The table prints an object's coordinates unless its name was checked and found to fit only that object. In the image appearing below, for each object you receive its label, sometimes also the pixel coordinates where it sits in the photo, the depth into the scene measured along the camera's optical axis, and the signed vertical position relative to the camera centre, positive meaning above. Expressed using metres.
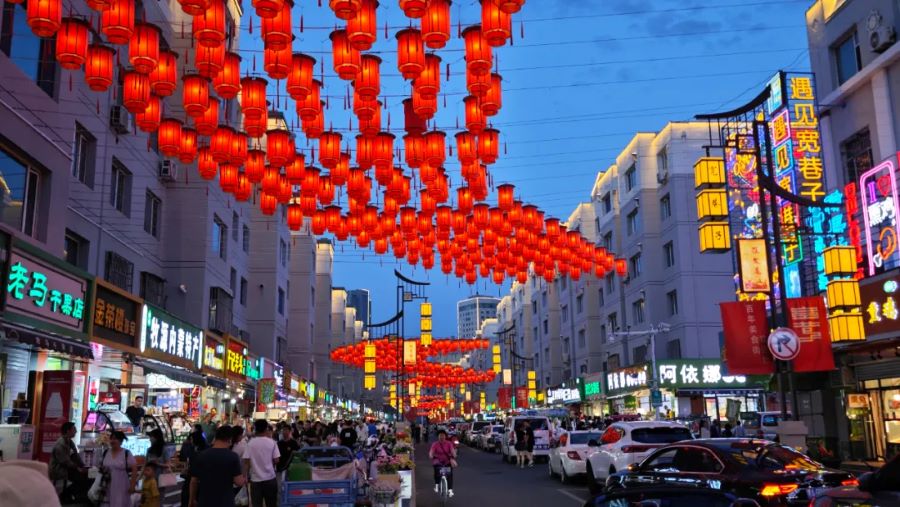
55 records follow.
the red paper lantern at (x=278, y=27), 14.80 +7.06
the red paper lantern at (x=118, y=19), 13.70 +6.71
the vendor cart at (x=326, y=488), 11.30 -1.20
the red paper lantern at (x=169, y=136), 19.05 +6.53
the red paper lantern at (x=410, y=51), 15.71 +6.98
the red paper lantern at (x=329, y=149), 20.84 +6.71
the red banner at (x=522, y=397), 79.00 +0.43
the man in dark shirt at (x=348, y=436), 23.12 -0.95
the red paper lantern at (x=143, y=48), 14.98 +6.80
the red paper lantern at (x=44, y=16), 13.28 +6.61
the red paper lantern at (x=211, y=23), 14.10 +6.82
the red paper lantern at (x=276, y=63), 16.11 +6.97
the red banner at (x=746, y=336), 23.44 +1.85
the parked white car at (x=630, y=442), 17.67 -0.96
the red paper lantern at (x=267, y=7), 13.53 +6.82
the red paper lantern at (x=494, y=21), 14.94 +7.14
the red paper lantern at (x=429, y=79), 16.81 +6.86
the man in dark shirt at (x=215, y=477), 9.16 -0.82
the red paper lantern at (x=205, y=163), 21.00 +6.45
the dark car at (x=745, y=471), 10.86 -1.08
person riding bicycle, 18.71 -1.24
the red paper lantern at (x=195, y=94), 17.08 +6.79
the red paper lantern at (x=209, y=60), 15.79 +6.93
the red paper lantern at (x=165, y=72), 16.39 +6.92
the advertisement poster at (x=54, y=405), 17.02 +0.10
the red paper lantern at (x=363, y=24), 14.82 +7.10
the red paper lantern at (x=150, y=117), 17.86 +6.56
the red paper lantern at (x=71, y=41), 14.57 +6.75
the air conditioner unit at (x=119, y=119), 24.94 +9.11
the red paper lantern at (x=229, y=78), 16.77 +6.93
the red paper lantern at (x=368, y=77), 17.14 +7.07
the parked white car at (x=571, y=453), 22.02 -1.51
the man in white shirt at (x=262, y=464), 12.51 -0.92
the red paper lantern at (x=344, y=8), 13.70 +6.87
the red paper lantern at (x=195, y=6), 13.11 +6.65
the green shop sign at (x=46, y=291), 14.90 +2.44
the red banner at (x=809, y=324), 23.14 +2.12
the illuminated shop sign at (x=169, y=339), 22.89 +2.17
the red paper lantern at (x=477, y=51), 15.76 +6.96
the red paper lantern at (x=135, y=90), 16.73 +6.71
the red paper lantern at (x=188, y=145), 19.59 +6.48
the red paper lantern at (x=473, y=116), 19.17 +6.90
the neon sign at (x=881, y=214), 21.36 +4.98
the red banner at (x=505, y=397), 85.38 +0.49
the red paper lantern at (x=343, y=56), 16.11 +7.08
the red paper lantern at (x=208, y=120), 18.08 +6.53
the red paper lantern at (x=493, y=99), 18.11 +6.90
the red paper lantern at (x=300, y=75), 16.95 +7.04
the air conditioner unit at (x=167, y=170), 32.03 +9.56
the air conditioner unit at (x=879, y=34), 23.34 +10.73
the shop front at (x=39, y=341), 14.85 +1.36
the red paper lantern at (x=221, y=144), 19.88 +6.56
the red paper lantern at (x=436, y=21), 14.59 +7.00
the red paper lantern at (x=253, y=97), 17.55 +6.86
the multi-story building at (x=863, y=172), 22.06 +7.01
